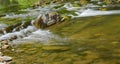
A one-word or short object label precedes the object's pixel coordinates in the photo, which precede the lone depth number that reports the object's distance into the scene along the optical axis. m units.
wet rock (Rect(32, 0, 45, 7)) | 32.34
